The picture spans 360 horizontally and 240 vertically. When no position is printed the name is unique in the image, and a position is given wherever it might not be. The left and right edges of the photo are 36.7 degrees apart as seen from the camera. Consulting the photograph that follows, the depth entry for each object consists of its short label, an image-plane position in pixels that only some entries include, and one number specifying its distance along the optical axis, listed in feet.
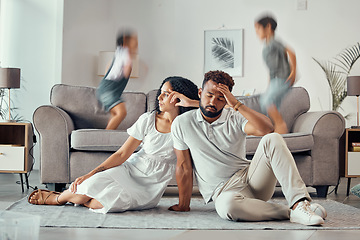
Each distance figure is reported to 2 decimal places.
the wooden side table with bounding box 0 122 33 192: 13.51
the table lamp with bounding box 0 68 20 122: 14.98
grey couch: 12.81
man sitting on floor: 8.66
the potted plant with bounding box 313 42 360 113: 21.25
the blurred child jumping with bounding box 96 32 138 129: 15.33
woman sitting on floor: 9.84
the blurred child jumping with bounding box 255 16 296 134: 20.97
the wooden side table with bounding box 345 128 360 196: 13.88
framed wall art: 21.94
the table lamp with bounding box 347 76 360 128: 16.12
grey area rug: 8.41
